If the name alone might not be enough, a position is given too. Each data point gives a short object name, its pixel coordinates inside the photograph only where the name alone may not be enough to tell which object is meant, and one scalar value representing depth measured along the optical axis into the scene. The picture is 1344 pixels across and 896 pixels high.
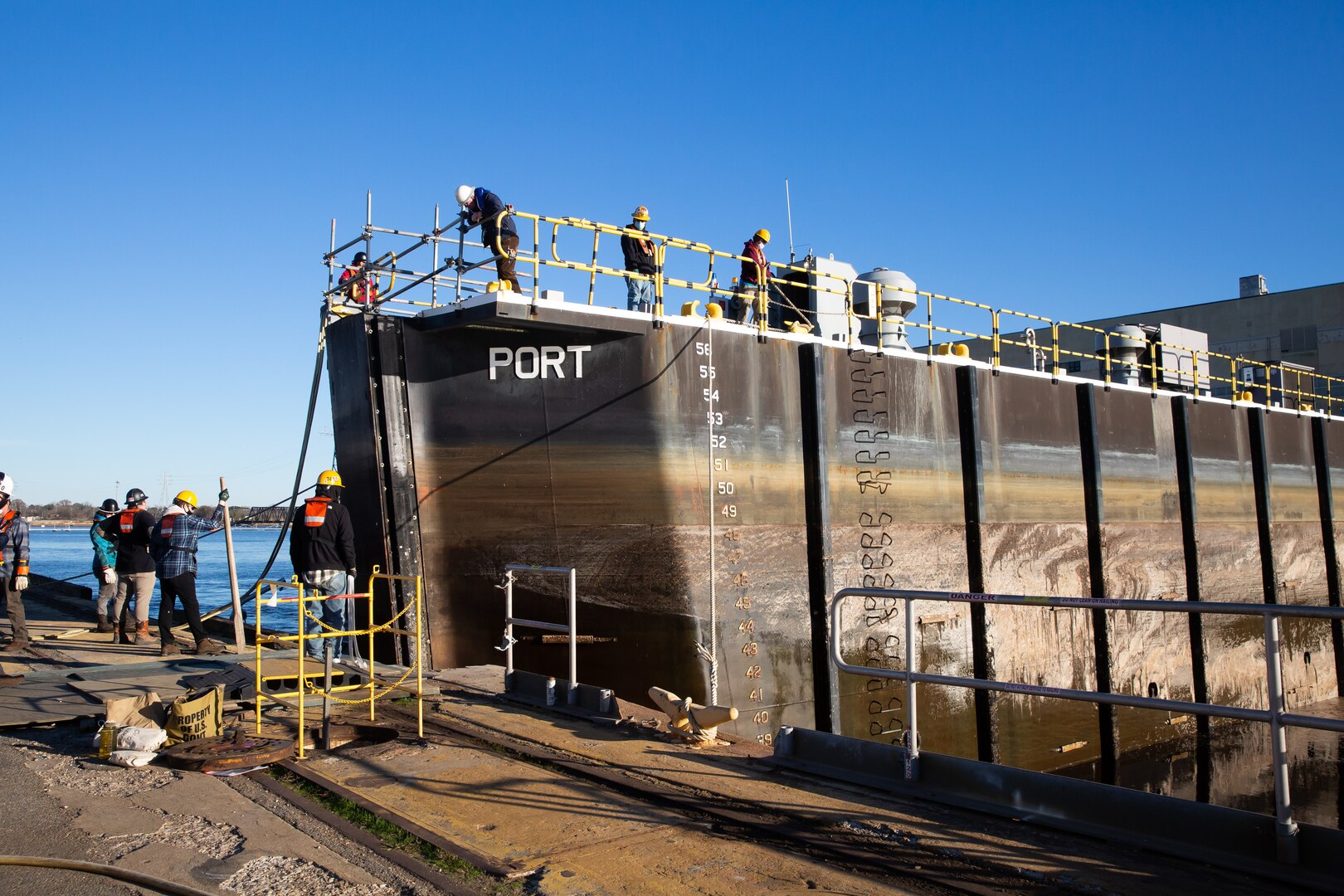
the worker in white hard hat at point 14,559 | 10.67
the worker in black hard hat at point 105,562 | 12.41
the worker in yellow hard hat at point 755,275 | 11.20
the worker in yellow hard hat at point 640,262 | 10.80
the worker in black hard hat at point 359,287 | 11.49
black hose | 10.86
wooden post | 8.76
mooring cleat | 6.35
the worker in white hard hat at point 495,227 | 9.81
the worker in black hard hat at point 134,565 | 10.85
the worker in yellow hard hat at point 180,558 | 10.20
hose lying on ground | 3.84
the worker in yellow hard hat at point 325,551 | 8.03
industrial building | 30.69
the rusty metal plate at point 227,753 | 5.77
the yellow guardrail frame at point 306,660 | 6.05
